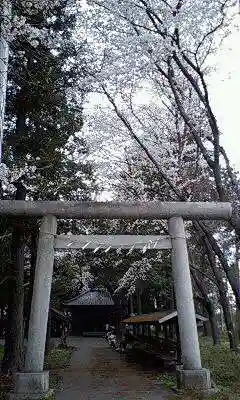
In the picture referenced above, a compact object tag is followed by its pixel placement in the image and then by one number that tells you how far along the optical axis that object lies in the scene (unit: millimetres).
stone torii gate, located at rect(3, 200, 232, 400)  8516
